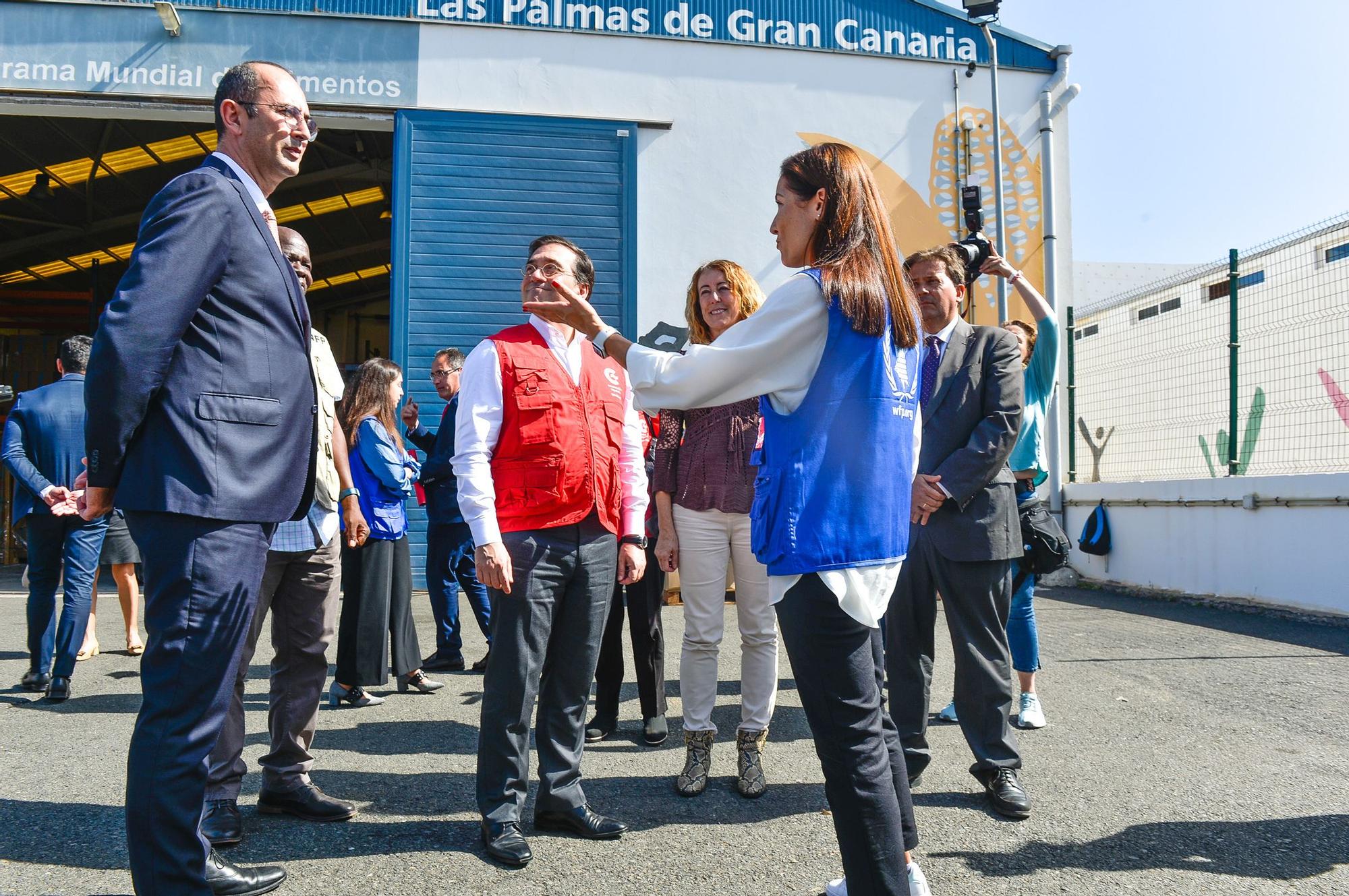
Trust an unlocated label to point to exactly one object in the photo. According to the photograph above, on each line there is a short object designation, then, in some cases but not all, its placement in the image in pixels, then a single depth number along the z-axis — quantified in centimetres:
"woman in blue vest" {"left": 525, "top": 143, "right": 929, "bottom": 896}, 202
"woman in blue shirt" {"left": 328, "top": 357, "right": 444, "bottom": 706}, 490
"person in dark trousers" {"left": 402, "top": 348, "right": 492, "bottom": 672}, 596
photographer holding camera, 439
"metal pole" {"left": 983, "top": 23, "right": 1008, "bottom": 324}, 1040
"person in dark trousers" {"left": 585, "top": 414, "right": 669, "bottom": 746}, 441
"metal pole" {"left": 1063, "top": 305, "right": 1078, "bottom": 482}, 1072
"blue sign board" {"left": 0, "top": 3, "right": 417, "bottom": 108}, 959
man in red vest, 290
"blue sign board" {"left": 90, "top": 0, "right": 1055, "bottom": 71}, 1005
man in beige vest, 321
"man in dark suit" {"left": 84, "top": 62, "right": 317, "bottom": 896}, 204
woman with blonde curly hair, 367
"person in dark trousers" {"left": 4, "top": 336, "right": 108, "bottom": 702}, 519
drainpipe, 1081
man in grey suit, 337
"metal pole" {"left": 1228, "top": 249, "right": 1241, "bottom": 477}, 835
